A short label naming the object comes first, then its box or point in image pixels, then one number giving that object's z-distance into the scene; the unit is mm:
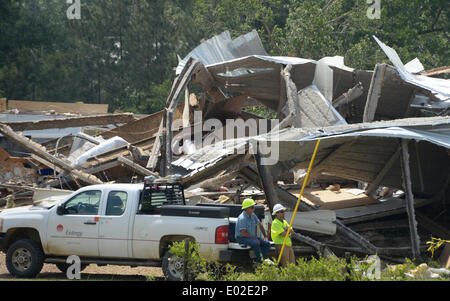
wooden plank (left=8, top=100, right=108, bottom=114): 59344
